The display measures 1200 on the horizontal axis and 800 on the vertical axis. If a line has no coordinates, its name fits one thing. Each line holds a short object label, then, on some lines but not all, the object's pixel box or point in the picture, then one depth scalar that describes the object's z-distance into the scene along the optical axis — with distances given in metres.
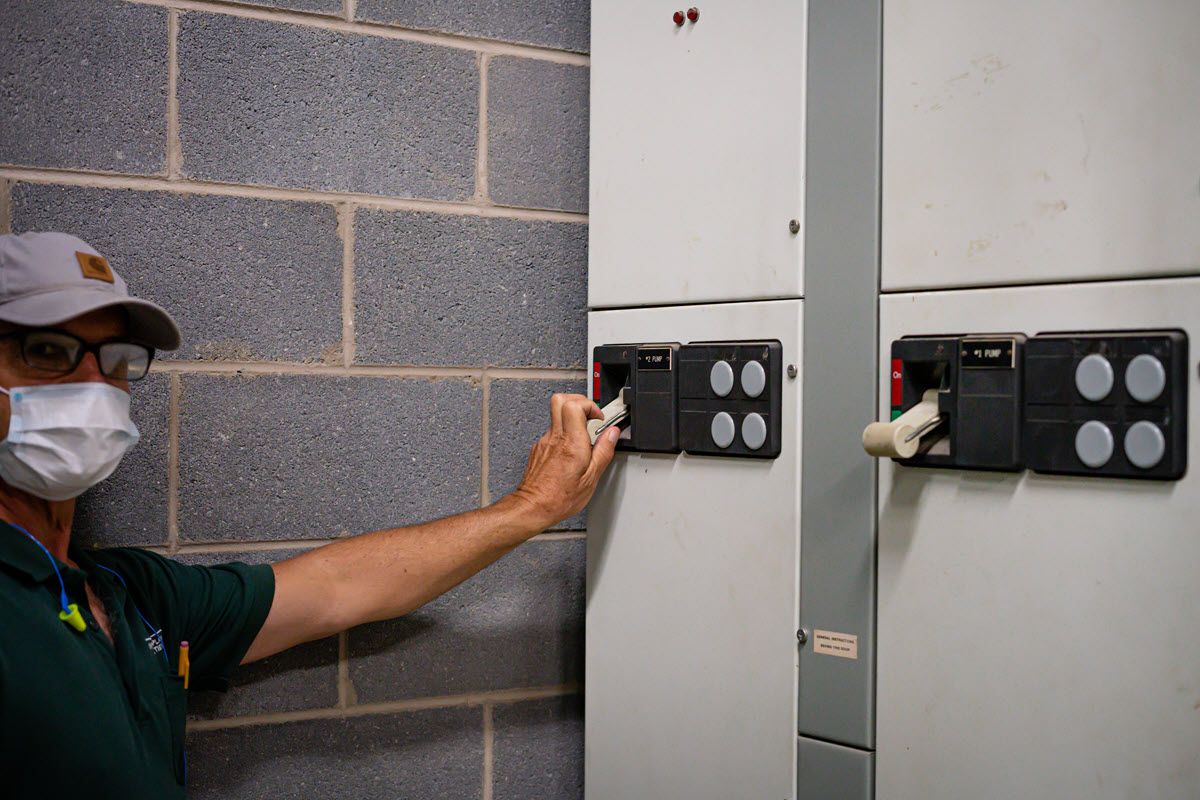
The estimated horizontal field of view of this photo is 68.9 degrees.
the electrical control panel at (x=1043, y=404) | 0.88
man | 0.98
